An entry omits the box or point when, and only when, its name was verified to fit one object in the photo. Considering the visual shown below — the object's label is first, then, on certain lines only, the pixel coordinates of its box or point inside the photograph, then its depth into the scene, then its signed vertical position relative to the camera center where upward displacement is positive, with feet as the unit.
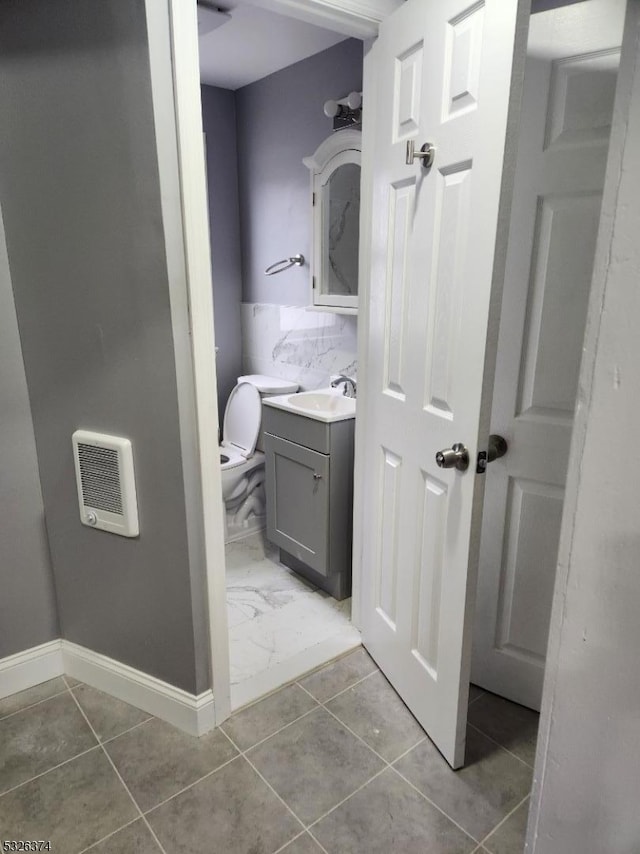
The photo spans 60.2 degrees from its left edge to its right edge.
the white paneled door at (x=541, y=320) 4.42 -0.28
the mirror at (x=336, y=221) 7.73 +0.94
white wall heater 5.08 -1.80
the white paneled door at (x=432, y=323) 3.94 -0.30
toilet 9.19 -2.78
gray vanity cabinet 7.20 -2.76
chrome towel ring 9.14 +0.37
